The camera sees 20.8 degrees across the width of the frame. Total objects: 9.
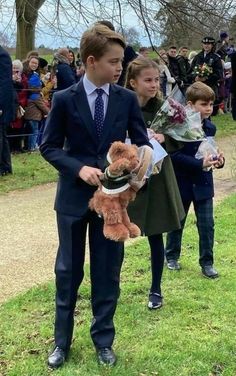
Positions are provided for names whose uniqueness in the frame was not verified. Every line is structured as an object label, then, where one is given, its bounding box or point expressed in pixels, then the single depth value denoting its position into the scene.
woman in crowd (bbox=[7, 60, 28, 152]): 11.02
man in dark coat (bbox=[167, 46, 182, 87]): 15.19
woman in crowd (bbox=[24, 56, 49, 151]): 11.27
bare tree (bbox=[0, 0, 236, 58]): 12.24
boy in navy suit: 3.19
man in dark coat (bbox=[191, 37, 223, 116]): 14.27
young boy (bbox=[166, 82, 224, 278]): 4.77
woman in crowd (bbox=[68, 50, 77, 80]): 12.28
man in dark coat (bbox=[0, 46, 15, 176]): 8.61
